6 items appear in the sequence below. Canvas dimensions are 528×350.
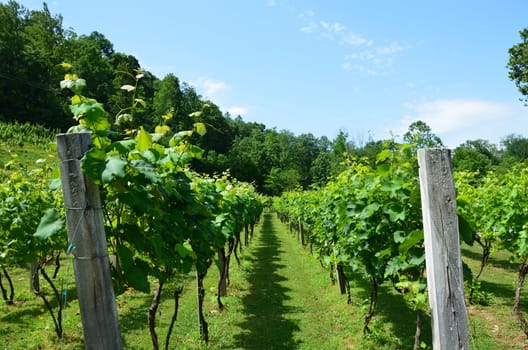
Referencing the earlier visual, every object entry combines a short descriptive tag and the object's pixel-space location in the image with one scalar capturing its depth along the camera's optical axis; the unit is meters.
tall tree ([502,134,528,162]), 73.50
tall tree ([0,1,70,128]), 40.03
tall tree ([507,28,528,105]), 22.97
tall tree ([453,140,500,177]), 59.16
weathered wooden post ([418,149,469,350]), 2.00
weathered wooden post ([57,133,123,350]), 1.67
